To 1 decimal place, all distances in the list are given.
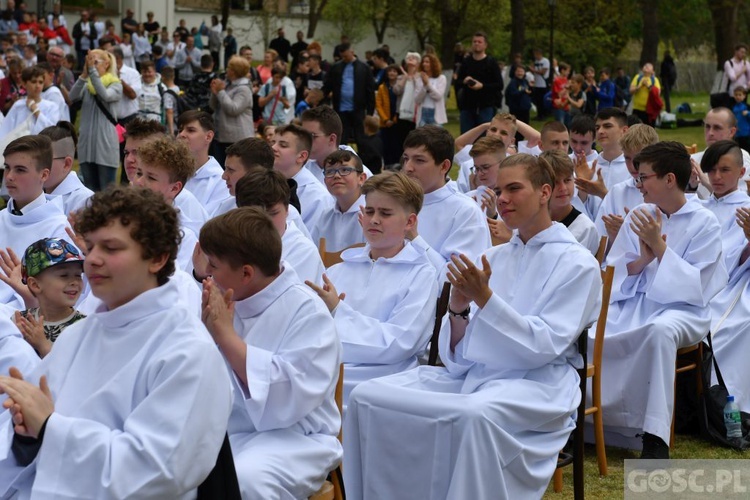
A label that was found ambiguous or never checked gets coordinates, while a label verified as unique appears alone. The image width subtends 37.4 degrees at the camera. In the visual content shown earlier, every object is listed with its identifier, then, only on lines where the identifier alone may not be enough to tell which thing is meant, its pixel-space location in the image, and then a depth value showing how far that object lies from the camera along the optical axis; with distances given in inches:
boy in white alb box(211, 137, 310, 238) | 293.4
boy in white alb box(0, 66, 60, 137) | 518.6
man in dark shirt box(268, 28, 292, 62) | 1187.3
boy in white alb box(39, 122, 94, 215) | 308.8
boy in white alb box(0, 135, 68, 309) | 270.4
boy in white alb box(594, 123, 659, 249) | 338.3
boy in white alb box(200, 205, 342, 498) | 160.7
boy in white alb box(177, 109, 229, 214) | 352.8
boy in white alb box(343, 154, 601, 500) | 195.6
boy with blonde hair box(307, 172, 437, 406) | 232.7
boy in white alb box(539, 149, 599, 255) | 283.6
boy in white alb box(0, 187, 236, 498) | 131.1
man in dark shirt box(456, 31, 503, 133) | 687.1
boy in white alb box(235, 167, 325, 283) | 222.4
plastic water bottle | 263.8
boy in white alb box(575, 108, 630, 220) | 394.3
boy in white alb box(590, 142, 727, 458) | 259.8
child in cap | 196.4
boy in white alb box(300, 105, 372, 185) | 372.5
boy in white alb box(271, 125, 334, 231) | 339.9
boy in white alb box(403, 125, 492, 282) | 297.4
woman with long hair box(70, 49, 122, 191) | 523.2
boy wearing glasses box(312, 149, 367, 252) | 315.6
